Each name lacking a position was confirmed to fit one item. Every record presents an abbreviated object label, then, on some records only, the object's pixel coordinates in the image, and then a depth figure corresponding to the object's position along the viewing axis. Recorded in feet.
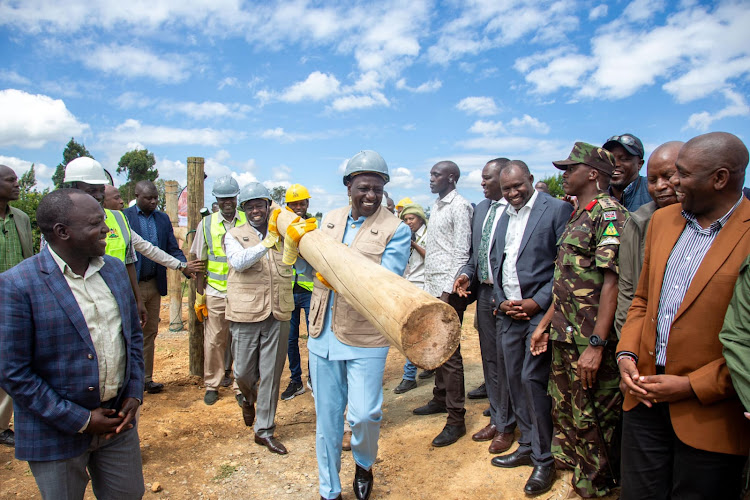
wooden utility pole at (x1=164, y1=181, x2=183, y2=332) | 27.89
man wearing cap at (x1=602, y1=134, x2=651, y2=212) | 12.16
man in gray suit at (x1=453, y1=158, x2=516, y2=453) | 13.09
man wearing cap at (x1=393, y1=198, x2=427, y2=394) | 19.03
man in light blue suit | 10.40
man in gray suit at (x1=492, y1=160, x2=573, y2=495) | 11.30
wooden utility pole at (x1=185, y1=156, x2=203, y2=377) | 19.30
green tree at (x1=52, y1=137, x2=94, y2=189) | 120.55
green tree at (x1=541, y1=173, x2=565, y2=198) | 63.70
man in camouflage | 9.52
